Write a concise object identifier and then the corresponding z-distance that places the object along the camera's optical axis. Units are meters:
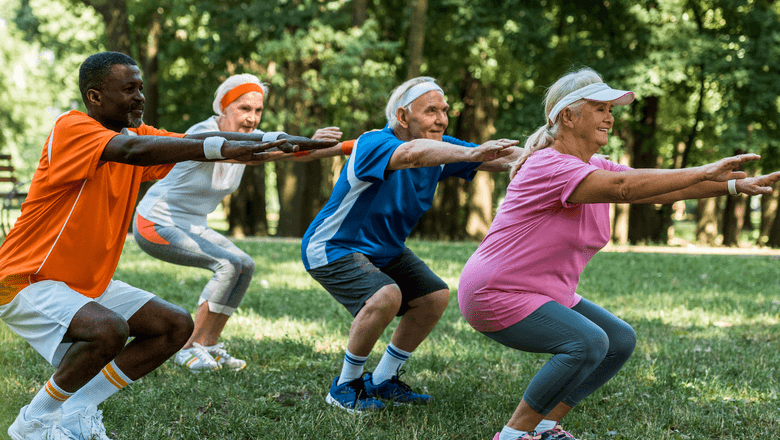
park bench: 14.41
